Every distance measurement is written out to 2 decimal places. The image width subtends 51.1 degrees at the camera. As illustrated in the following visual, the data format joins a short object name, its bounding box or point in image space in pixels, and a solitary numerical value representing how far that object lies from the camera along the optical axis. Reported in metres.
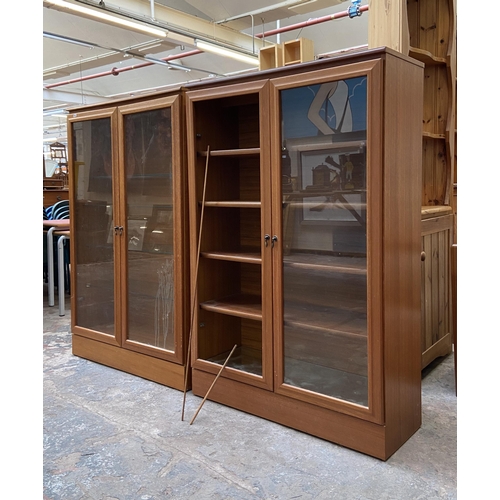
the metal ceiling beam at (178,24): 5.74
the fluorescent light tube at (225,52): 7.00
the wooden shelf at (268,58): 3.03
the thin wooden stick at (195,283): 3.06
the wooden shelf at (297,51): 2.91
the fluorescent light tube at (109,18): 5.20
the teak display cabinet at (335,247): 2.38
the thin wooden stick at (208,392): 2.84
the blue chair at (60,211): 7.03
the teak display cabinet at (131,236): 3.27
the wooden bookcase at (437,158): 3.51
